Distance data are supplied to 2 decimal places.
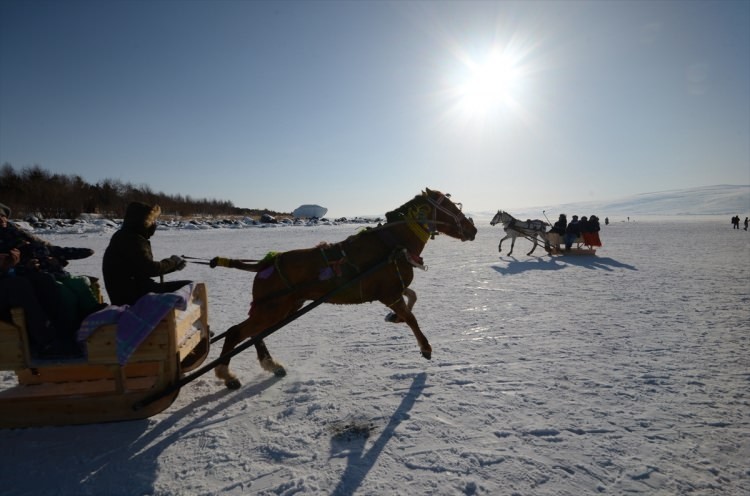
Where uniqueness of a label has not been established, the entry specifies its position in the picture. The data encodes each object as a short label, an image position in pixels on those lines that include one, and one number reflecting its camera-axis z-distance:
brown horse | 4.01
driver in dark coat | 3.23
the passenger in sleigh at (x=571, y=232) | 15.90
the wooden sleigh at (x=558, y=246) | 15.84
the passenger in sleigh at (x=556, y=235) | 16.02
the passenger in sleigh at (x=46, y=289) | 2.74
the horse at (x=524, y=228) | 15.66
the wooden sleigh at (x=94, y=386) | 2.77
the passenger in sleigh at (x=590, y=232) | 15.67
